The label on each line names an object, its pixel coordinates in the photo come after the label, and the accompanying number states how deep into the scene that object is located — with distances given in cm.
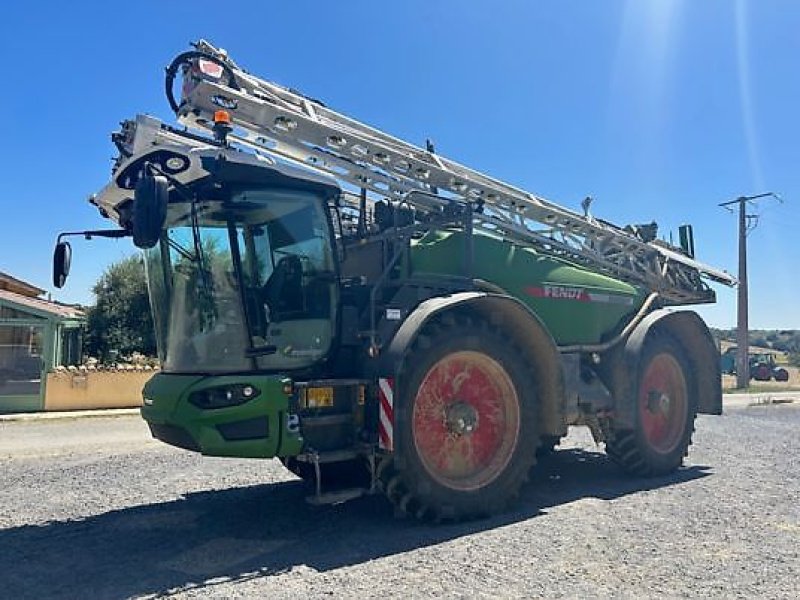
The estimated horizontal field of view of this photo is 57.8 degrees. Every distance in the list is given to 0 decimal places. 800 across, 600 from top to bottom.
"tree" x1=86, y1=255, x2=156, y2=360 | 2895
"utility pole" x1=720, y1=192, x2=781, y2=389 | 3403
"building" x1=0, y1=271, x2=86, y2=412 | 1823
